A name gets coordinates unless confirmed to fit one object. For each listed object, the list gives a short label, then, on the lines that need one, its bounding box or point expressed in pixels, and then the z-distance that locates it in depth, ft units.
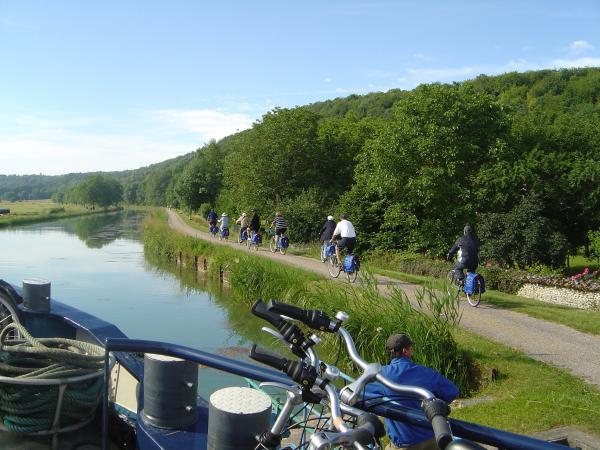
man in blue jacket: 9.45
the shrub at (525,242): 53.93
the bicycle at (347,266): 43.65
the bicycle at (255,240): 73.19
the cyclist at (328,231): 53.16
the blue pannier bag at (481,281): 35.06
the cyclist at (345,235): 44.47
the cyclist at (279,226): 68.39
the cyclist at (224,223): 88.22
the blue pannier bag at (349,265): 43.60
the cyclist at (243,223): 78.07
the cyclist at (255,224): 73.67
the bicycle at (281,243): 68.80
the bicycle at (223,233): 89.86
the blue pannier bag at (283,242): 68.80
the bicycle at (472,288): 35.04
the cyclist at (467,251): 36.04
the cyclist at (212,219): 100.36
